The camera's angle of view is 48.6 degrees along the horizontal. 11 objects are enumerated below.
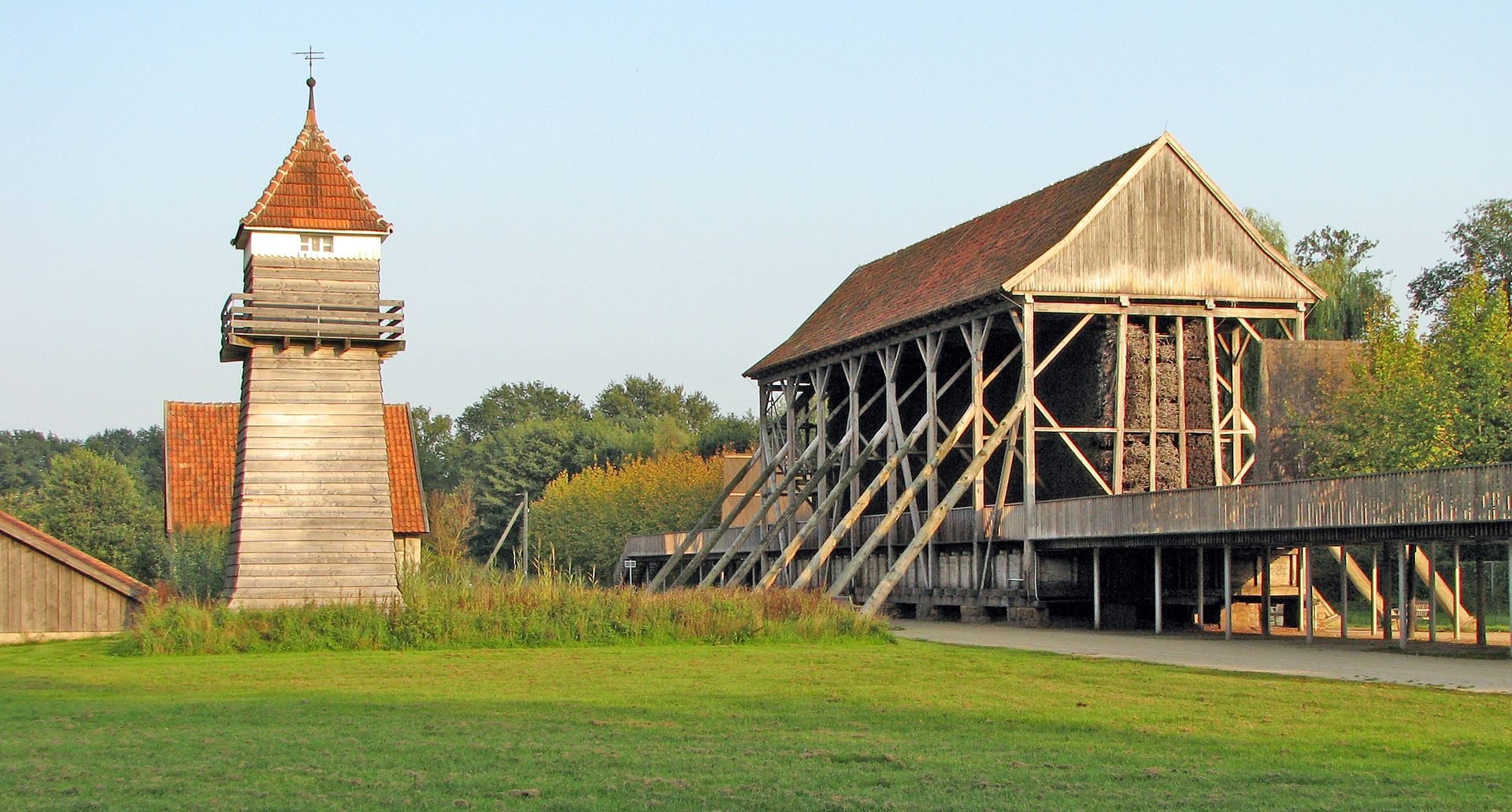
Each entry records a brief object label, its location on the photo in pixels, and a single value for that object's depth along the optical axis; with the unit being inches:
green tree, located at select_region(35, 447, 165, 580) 2305.6
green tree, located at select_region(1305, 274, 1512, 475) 1498.5
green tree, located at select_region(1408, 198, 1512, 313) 2325.3
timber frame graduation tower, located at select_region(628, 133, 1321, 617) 1528.1
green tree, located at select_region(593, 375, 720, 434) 5157.5
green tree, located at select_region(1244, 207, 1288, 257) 2174.0
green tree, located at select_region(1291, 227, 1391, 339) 2042.3
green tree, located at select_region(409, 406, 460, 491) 4840.1
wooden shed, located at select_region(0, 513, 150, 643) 1171.9
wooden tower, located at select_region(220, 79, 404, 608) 1272.1
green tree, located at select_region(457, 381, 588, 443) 5255.9
